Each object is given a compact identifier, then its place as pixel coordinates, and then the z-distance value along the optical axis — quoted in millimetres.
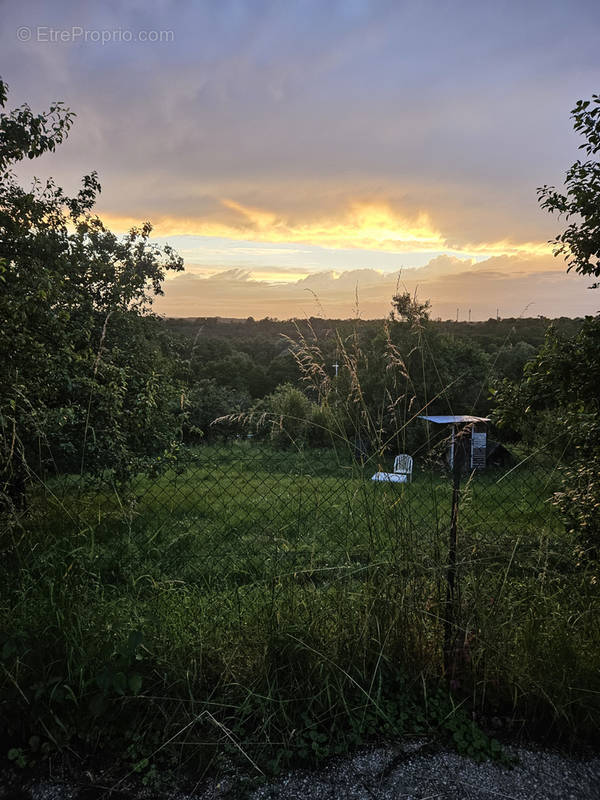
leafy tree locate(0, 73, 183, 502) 3611
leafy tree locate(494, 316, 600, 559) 2840
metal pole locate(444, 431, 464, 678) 1949
